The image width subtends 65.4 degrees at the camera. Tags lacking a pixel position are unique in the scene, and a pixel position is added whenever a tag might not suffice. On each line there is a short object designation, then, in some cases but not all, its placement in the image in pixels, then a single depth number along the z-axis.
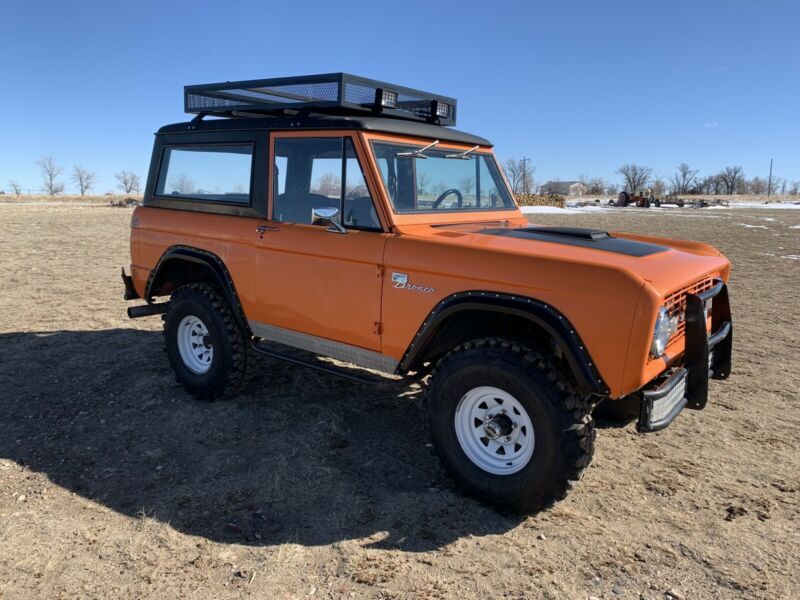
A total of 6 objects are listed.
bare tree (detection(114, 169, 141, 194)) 104.49
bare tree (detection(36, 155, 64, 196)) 104.12
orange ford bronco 3.29
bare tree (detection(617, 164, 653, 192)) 94.81
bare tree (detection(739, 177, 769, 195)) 111.69
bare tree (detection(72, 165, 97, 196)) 108.31
